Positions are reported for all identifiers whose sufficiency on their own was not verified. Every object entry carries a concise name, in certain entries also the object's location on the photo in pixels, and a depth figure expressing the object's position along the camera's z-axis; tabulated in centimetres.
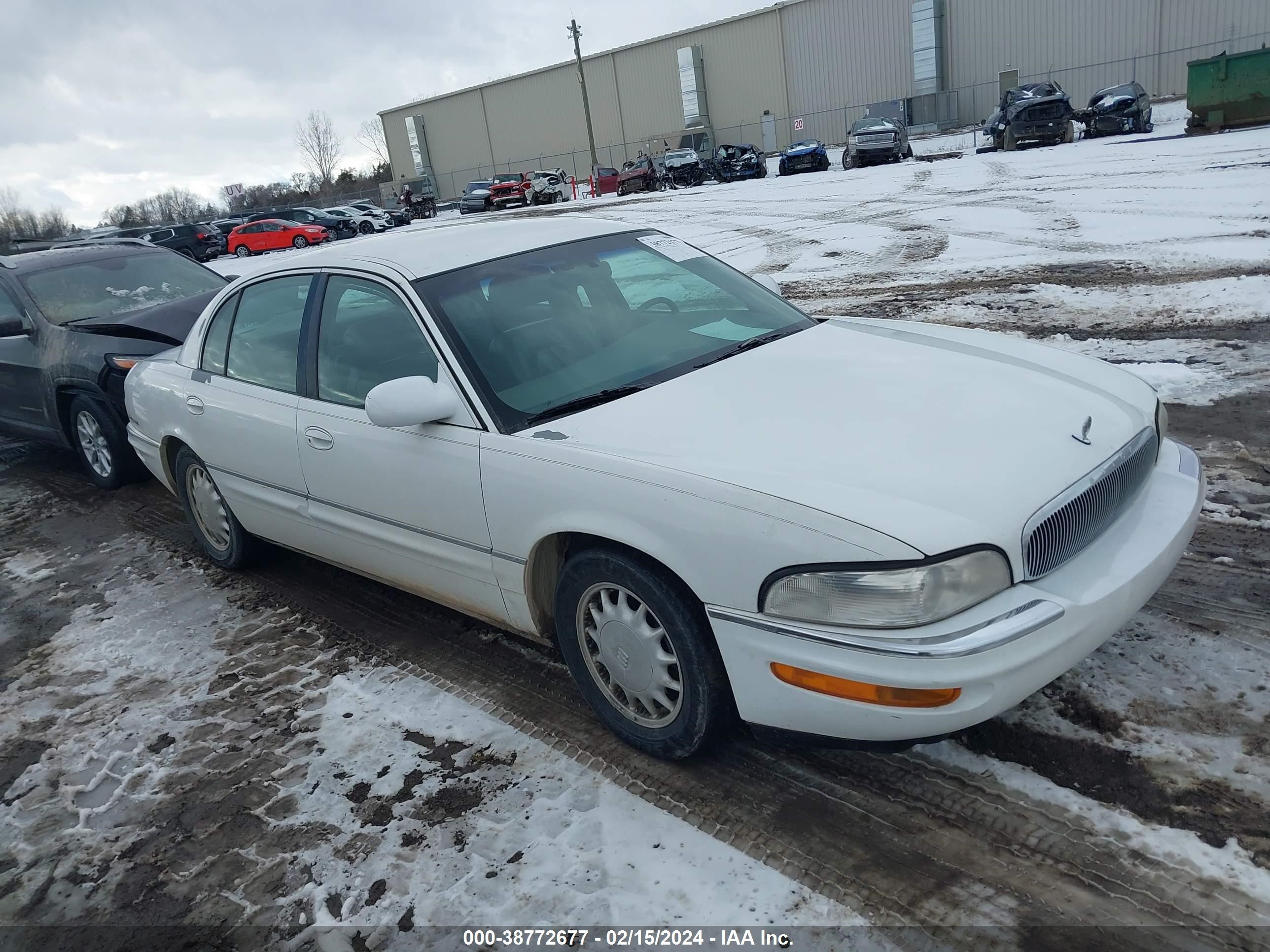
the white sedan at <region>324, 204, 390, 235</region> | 3612
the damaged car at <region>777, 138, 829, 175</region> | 3003
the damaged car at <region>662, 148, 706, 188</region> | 3356
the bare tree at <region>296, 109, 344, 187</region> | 9219
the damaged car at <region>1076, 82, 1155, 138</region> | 2483
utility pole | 4946
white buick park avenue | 225
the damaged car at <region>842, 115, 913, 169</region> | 2845
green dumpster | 2002
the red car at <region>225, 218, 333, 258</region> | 3350
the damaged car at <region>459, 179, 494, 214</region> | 3884
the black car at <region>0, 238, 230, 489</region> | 635
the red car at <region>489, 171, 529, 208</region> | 3806
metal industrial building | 3644
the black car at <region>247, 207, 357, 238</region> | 3553
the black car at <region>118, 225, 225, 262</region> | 3522
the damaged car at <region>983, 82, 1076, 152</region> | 2533
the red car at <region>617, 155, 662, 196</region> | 3503
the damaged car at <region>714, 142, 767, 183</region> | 3231
